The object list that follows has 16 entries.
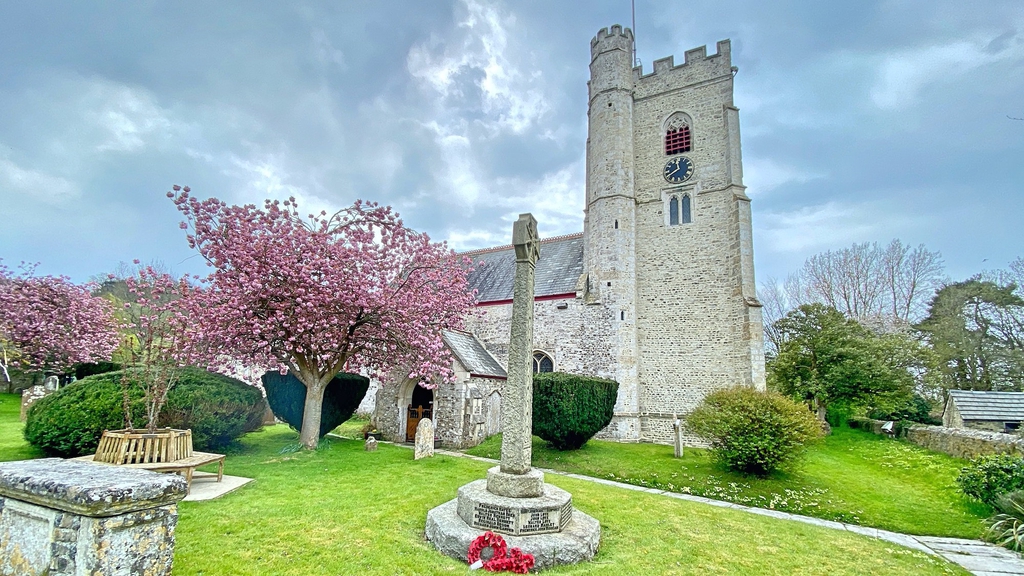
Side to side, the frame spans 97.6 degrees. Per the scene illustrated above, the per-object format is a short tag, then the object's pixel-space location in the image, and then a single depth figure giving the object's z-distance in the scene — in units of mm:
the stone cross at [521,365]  5750
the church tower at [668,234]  17000
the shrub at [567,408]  12625
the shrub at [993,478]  7945
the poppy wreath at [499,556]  4488
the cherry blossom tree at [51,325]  17188
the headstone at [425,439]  11422
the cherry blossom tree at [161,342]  7691
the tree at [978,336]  21203
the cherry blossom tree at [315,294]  10273
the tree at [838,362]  18469
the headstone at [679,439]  13464
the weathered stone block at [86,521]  2777
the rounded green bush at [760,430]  10344
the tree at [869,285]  25922
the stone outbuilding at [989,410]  15086
